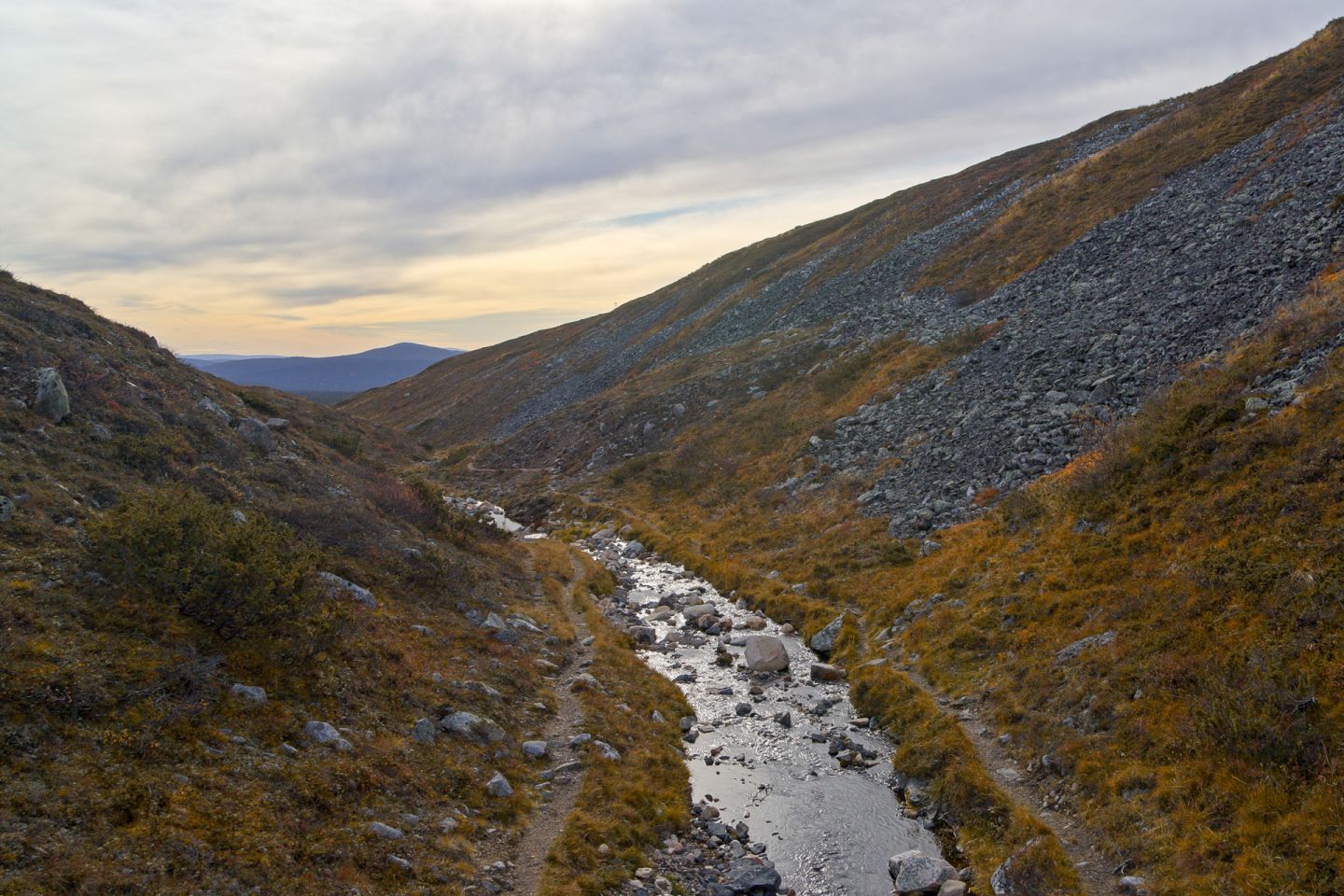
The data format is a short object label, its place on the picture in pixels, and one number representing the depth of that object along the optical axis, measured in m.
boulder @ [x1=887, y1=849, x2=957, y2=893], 12.84
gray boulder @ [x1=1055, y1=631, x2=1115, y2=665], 16.60
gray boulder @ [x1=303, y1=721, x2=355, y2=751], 13.66
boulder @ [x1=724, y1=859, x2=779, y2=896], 13.16
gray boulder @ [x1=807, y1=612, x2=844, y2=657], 24.48
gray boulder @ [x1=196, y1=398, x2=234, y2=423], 26.59
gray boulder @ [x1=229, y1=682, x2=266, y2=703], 13.38
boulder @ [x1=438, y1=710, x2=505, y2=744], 16.42
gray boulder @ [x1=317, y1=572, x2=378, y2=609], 20.00
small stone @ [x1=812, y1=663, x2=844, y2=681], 22.42
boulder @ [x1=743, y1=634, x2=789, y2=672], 23.28
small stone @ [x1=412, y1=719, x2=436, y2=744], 15.42
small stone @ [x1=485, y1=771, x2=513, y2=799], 14.73
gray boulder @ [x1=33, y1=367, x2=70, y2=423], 19.41
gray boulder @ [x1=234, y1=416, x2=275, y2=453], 27.11
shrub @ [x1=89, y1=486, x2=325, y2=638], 14.06
